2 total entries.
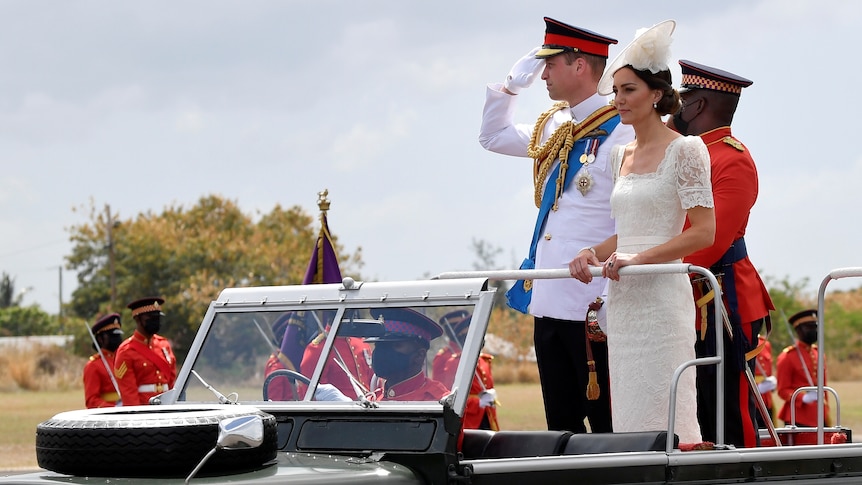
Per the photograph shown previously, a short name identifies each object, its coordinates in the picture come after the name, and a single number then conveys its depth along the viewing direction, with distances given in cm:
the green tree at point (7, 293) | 7900
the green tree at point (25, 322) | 6266
